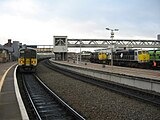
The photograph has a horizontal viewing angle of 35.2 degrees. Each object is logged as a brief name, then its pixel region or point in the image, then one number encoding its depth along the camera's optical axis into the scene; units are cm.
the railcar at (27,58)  3381
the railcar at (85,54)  10661
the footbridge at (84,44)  8081
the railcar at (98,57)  6268
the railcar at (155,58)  3416
